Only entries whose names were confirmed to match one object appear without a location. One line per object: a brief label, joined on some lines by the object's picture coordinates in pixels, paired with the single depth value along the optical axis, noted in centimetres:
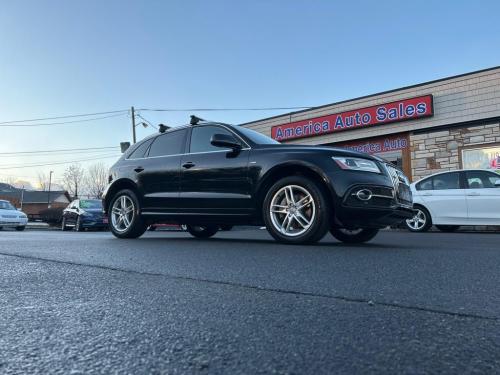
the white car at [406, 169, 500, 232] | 968
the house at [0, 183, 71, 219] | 7393
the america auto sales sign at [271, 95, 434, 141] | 1507
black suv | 495
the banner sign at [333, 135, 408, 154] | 1591
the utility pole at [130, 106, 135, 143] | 3203
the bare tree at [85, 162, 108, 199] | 7912
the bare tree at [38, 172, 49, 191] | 9731
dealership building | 1383
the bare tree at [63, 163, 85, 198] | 8418
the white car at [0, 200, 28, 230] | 1883
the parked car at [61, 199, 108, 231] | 1698
